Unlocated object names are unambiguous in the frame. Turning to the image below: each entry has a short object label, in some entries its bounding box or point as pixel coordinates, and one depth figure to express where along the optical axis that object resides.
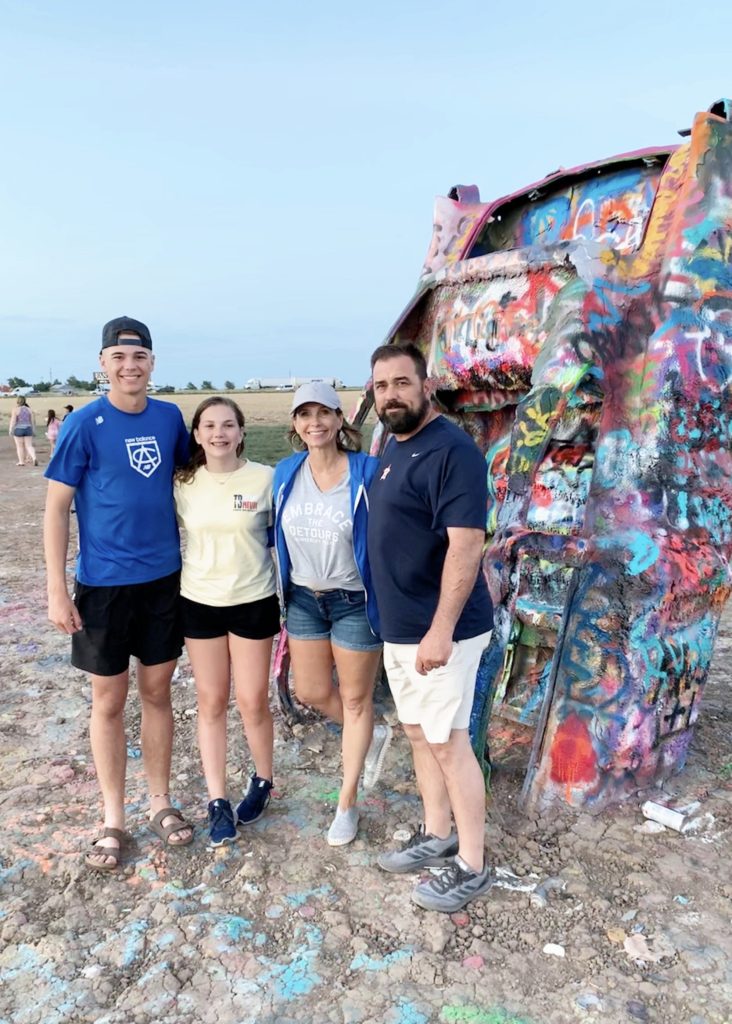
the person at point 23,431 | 17.92
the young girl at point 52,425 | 17.91
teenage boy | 3.14
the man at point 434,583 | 2.74
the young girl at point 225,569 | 3.31
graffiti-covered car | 3.49
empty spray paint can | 3.48
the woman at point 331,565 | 3.22
